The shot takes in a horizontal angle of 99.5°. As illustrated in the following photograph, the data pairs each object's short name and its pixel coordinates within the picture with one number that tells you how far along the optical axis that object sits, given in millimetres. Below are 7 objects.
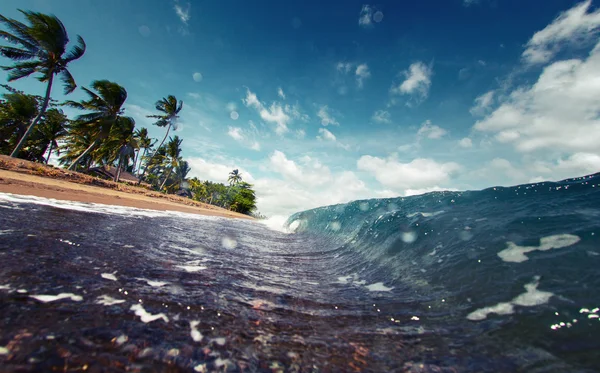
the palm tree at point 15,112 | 26641
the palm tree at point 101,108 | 23188
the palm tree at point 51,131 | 34731
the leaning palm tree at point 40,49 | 17031
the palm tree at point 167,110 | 35312
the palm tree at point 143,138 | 41497
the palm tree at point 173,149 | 40500
